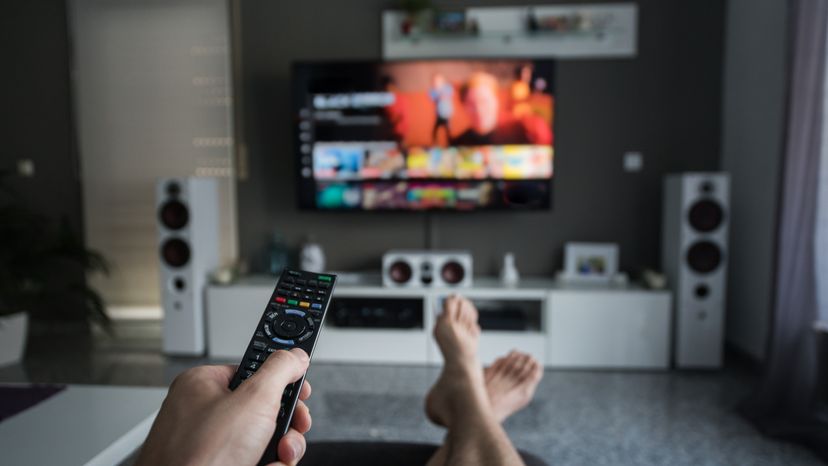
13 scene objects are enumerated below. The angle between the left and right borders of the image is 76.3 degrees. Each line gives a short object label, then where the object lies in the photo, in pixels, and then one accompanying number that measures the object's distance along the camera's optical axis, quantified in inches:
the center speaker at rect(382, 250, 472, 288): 106.2
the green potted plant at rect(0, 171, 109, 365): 105.3
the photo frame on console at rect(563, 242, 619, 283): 114.9
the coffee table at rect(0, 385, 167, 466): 24.6
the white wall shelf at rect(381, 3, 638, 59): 112.8
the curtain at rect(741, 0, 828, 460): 73.0
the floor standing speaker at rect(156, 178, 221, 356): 105.2
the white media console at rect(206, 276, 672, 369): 100.7
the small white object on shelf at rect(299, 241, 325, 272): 114.4
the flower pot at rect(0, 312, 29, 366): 103.7
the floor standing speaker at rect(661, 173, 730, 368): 97.7
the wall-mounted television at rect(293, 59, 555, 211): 106.4
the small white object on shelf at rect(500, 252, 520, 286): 111.3
